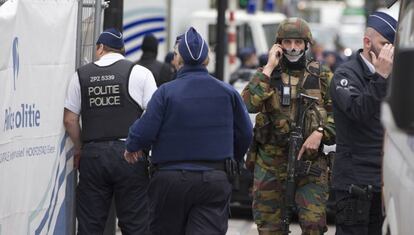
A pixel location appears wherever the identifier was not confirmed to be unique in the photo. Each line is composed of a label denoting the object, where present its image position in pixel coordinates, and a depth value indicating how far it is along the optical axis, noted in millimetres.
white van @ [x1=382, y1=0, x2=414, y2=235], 8066
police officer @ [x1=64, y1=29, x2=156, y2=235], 16719
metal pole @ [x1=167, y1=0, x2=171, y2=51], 38950
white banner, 13930
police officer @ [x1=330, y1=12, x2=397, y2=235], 14508
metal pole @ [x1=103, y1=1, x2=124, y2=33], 19406
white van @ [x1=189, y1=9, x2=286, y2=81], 47281
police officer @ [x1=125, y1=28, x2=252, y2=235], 14508
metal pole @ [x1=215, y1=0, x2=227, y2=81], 32031
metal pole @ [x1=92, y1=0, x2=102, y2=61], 17578
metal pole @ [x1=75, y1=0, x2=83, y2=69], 17078
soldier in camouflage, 16500
